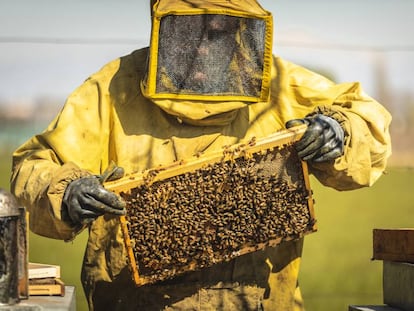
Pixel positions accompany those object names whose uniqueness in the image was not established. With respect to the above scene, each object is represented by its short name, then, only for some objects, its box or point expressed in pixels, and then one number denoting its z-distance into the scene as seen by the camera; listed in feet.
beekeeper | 18.99
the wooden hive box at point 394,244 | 19.70
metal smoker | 16.15
